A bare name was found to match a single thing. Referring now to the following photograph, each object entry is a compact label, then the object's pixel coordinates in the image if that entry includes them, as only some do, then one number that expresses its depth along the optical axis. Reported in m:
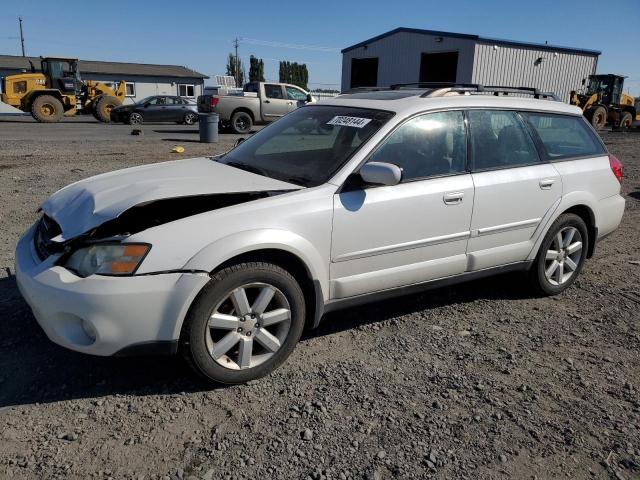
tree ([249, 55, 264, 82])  82.06
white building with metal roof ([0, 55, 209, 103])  43.19
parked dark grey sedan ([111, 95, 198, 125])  24.72
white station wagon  2.58
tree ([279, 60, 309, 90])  85.00
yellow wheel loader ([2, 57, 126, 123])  22.66
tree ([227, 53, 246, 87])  85.56
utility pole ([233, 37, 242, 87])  84.12
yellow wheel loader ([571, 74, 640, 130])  25.79
